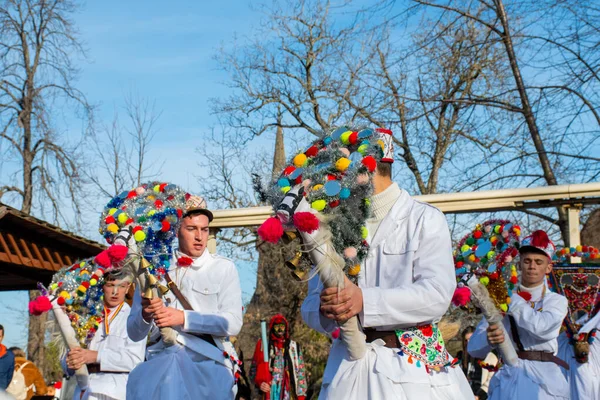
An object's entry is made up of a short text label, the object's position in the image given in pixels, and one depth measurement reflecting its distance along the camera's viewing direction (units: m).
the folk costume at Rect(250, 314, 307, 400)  12.81
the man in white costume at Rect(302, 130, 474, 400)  3.95
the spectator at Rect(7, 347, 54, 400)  12.78
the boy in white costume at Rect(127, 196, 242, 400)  6.34
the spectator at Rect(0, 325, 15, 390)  11.13
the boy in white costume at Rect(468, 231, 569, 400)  7.71
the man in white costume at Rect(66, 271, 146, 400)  7.66
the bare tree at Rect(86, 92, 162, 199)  24.17
